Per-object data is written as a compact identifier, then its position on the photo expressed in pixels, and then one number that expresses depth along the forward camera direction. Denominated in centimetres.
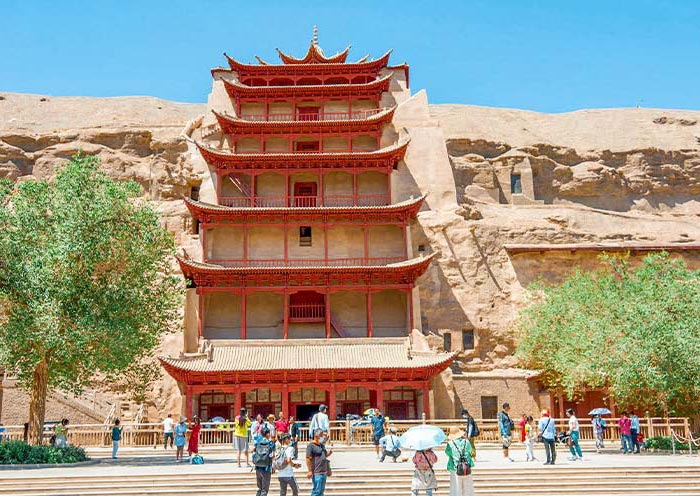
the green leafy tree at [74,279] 2338
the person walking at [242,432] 1966
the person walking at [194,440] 2136
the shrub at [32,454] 2075
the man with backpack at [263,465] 1407
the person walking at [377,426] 2340
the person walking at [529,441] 2014
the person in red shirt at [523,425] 2355
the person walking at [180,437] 2174
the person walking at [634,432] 2342
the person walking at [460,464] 1283
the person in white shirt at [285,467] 1363
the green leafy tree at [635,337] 2445
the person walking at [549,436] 1906
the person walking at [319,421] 2057
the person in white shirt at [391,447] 1988
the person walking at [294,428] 2430
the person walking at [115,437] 2408
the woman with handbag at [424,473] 1281
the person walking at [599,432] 2478
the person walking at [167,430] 2724
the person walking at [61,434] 2360
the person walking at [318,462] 1347
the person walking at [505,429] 2058
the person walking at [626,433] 2319
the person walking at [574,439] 2045
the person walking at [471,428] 1894
